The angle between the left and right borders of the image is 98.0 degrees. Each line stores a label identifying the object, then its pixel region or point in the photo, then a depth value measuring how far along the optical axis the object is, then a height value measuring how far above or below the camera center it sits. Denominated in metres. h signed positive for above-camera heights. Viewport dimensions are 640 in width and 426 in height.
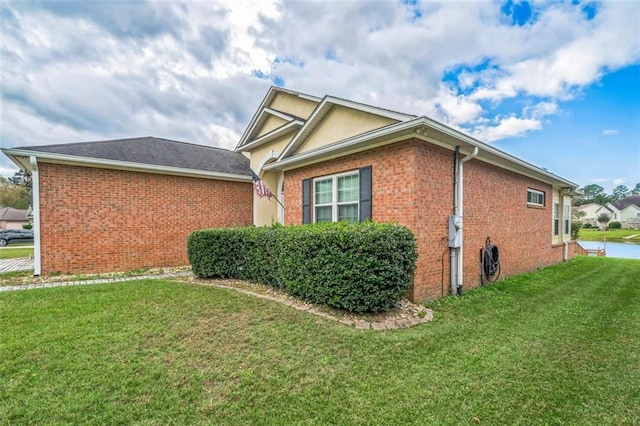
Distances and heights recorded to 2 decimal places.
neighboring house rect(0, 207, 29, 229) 36.06 -1.04
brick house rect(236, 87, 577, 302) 5.66 +0.63
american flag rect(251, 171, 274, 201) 9.52 +0.78
